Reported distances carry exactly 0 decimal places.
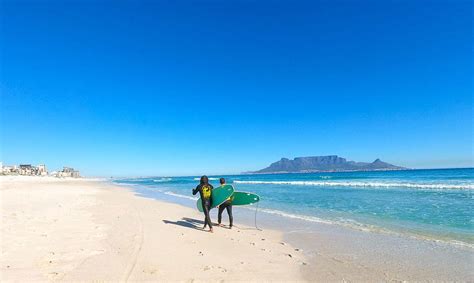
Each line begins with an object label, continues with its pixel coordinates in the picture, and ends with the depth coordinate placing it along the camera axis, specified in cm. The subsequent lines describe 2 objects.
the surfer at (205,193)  977
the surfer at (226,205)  1029
